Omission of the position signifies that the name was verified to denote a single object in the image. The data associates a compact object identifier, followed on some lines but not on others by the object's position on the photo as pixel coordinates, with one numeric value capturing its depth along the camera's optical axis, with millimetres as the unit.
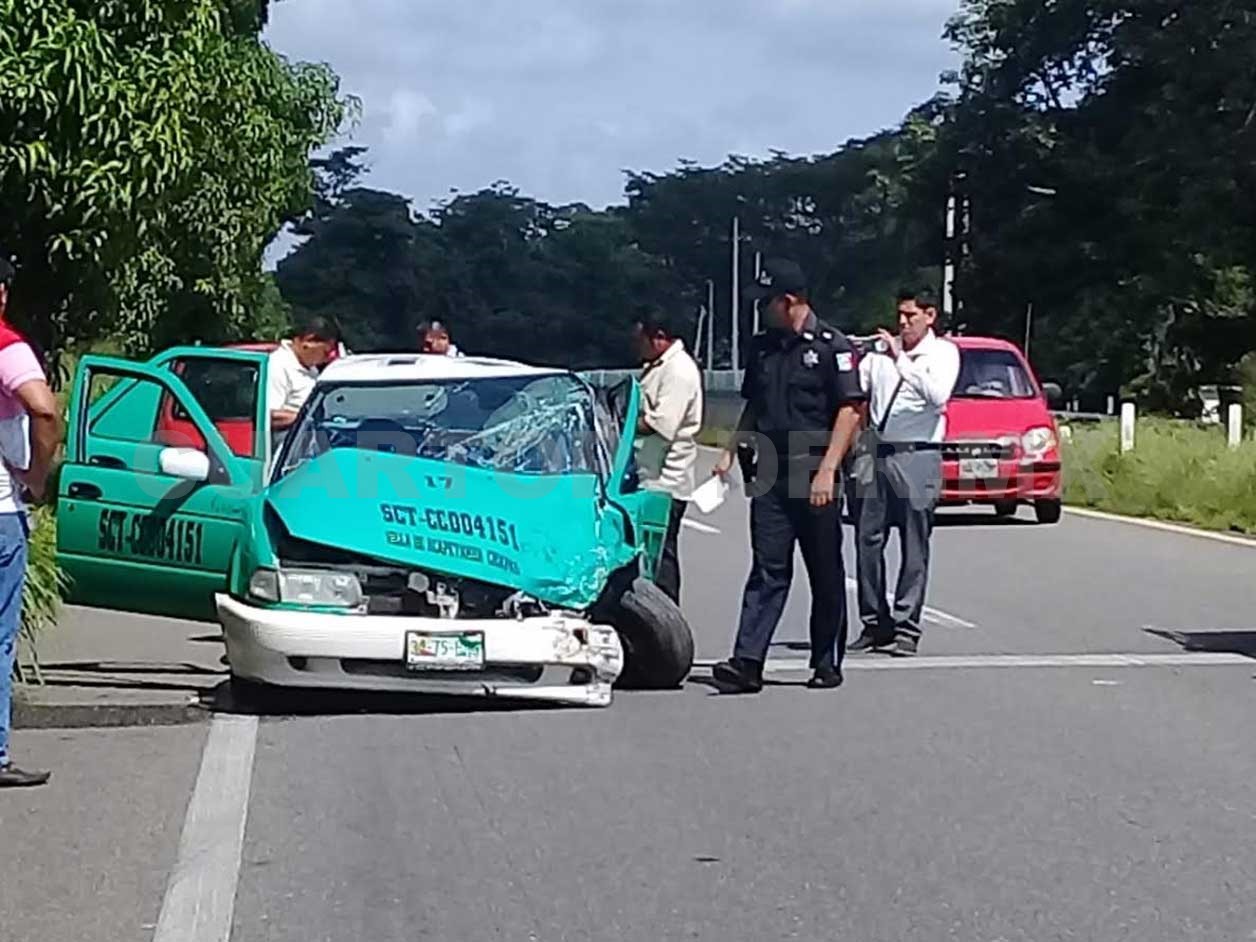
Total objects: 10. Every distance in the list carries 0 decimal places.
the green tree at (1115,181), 52688
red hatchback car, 22172
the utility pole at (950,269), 49103
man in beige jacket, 12961
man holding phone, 12711
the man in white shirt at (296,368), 13164
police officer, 11008
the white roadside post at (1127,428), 26317
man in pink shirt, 8094
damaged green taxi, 10086
